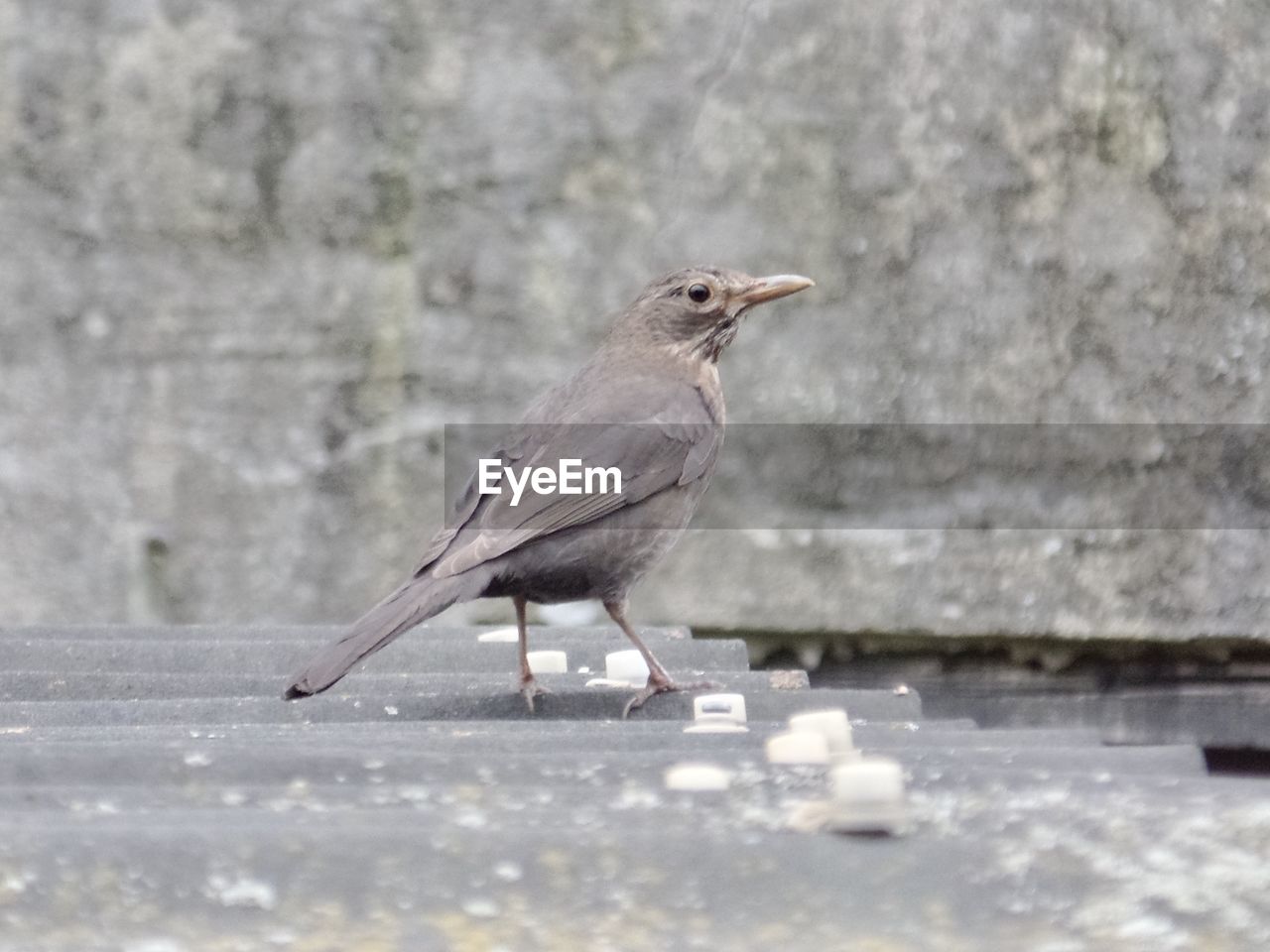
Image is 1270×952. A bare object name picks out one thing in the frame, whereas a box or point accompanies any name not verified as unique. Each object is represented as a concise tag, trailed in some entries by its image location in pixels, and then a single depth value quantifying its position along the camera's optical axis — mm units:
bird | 7637
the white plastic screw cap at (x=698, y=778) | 4793
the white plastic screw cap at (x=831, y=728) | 5699
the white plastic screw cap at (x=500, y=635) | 9141
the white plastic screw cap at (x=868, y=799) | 4187
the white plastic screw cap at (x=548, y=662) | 8422
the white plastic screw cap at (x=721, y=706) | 6891
